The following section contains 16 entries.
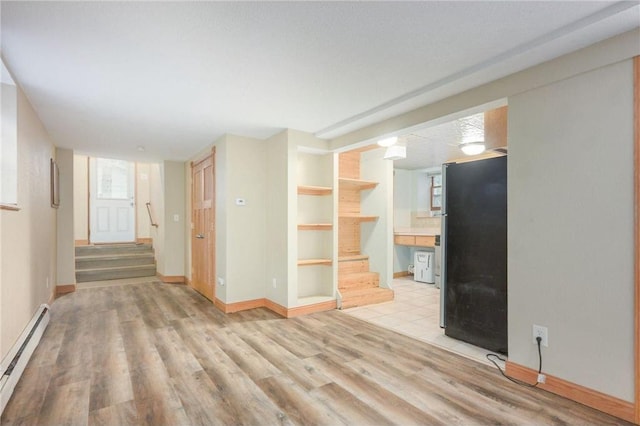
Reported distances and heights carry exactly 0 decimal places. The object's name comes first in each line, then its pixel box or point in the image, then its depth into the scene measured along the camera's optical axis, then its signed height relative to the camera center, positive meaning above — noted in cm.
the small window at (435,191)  672 +45
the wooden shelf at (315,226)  402 -20
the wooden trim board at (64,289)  488 -123
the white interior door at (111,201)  736 +26
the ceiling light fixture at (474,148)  410 +84
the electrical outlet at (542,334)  210 -84
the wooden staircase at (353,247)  438 -55
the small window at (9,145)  240 +53
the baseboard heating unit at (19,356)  196 -109
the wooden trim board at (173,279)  582 -127
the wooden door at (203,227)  453 -24
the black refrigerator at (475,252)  267 -38
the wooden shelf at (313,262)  397 -65
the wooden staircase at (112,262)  605 -105
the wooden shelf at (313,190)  406 +30
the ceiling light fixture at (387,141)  355 +83
